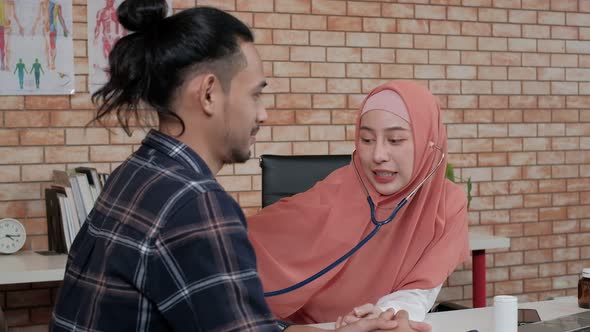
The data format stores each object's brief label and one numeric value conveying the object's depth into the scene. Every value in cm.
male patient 102
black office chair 263
